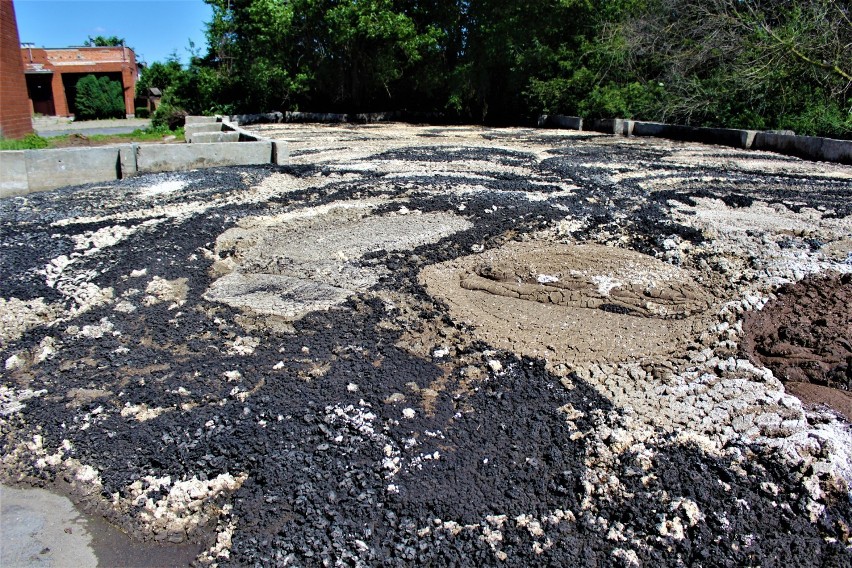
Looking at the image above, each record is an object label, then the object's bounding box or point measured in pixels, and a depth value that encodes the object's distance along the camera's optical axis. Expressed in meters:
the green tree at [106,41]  53.03
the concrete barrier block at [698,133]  13.81
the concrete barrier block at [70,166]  8.47
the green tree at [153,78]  38.64
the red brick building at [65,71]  38.09
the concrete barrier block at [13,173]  8.12
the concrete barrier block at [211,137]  12.03
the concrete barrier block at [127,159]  9.14
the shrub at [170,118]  22.84
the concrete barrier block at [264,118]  21.82
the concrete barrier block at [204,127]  15.59
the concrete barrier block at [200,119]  18.67
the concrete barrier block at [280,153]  10.45
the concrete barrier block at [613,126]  17.36
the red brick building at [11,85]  14.92
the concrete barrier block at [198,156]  9.49
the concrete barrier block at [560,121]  19.20
